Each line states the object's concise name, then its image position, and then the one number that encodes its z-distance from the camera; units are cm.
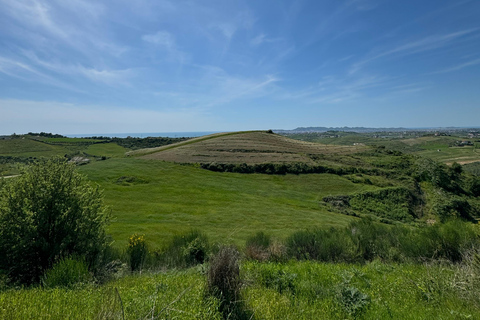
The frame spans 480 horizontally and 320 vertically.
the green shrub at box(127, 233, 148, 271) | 1412
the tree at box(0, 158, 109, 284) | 977
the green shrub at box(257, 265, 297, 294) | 725
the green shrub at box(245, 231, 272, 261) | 1272
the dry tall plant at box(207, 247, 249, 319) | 546
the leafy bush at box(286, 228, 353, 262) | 1481
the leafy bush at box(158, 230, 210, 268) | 1480
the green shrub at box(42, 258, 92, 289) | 688
